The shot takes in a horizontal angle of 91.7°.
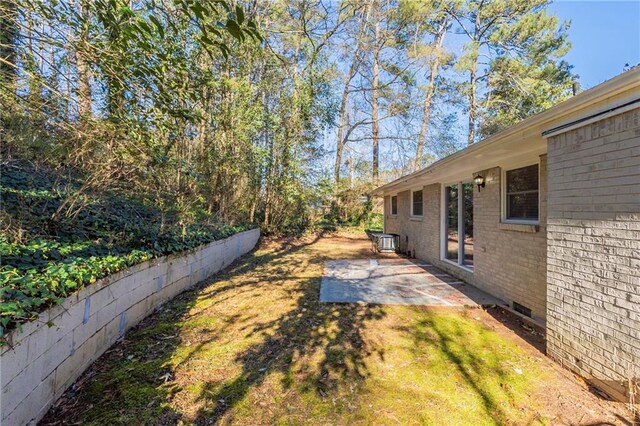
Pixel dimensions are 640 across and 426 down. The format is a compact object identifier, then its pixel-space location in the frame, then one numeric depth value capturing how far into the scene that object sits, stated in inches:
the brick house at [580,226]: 100.3
